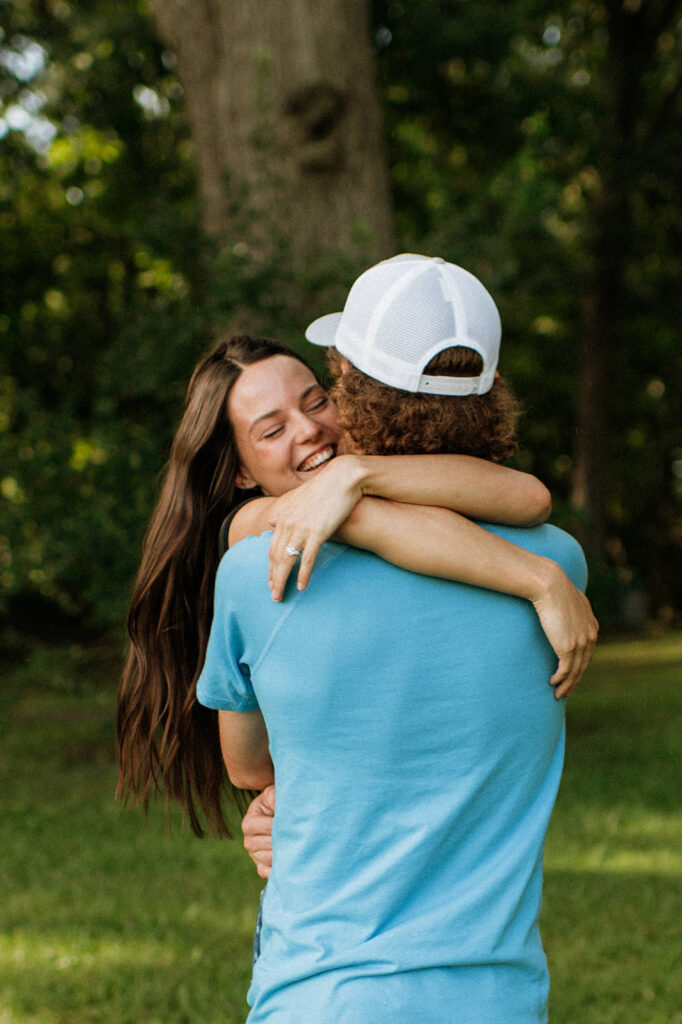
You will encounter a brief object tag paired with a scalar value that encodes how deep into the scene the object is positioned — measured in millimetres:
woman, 2139
